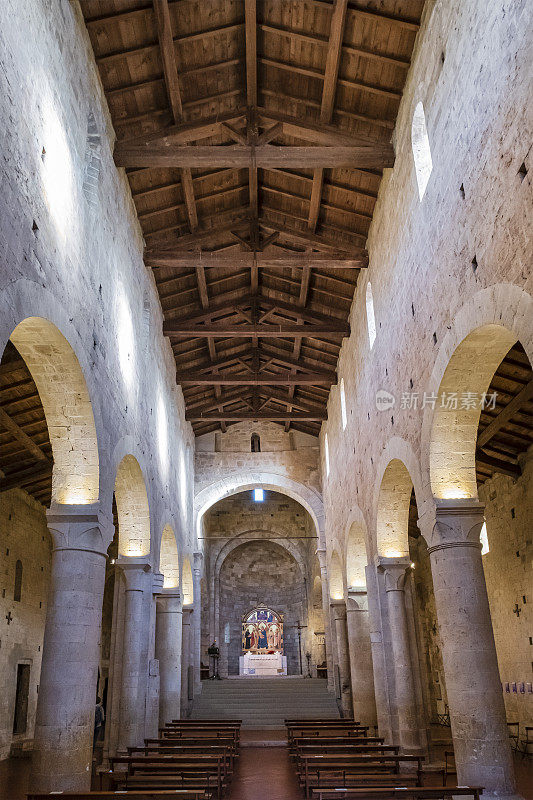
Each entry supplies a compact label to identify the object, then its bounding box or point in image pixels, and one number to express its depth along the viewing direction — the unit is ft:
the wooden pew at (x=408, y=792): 26.50
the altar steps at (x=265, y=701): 77.10
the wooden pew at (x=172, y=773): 32.73
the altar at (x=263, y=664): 105.50
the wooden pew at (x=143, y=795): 25.94
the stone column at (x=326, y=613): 83.05
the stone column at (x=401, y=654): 45.37
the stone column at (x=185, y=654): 76.23
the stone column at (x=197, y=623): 83.25
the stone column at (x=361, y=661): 63.46
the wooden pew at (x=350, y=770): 32.61
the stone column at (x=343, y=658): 73.97
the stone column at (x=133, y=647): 47.34
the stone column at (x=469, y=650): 29.12
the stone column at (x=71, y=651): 29.66
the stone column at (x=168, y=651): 66.13
